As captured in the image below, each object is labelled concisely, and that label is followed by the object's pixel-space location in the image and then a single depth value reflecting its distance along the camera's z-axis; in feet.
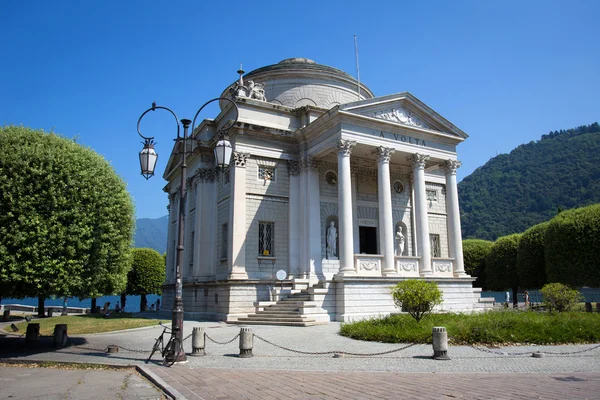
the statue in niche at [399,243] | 93.61
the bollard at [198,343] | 42.22
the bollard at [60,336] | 53.26
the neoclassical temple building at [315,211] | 77.20
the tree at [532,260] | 132.77
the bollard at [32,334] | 58.44
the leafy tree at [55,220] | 46.16
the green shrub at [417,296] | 54.77
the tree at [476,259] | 163.32
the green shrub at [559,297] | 65.87
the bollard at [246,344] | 41.16
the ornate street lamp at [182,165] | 39.50
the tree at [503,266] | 147.23
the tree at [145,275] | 163.22
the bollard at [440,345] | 38.47
